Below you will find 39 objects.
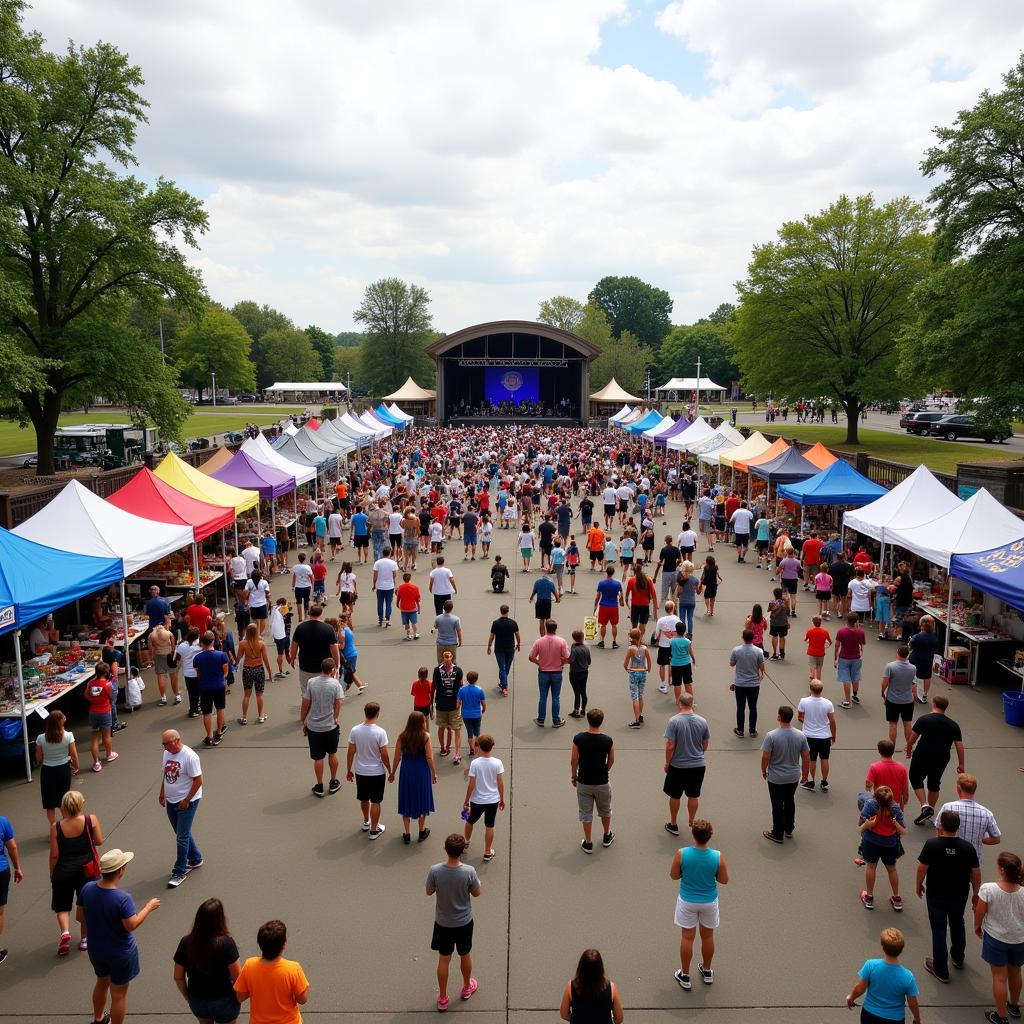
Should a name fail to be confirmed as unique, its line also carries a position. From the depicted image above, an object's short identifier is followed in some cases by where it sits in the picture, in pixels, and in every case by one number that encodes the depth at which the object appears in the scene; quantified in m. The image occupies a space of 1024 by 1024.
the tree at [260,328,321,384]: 112.69
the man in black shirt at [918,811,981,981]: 5.33
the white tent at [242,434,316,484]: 19.16
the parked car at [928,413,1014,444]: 40.78
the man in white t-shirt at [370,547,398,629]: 13.53
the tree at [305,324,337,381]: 141.50
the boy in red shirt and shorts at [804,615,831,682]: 10.36
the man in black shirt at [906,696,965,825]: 7.14
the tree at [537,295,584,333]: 107.25
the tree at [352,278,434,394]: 80.94
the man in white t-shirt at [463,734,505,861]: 6.45
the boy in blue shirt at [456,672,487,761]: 8.23
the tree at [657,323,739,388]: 106.00
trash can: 9.73
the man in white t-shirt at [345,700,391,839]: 6.89
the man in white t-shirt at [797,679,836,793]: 7.64
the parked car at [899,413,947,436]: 45.19
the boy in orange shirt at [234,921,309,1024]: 4.09
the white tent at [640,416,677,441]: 33.81
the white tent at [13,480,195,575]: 10.59
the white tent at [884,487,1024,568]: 11.57
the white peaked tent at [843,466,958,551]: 13.64
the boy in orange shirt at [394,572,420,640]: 12.56
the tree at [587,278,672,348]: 118.38
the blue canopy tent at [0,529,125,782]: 8.40
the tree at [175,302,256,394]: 88.69
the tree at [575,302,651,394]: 78.88
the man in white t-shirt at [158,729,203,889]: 6.30
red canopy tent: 12.97
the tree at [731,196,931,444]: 39.06
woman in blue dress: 6.63
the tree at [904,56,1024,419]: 24.97
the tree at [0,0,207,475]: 25.09
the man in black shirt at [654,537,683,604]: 13.49
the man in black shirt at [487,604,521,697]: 10.14
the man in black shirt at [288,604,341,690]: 9.60
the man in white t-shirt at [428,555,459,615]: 12.87
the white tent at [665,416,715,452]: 28.28
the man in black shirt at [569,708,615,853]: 6.76
